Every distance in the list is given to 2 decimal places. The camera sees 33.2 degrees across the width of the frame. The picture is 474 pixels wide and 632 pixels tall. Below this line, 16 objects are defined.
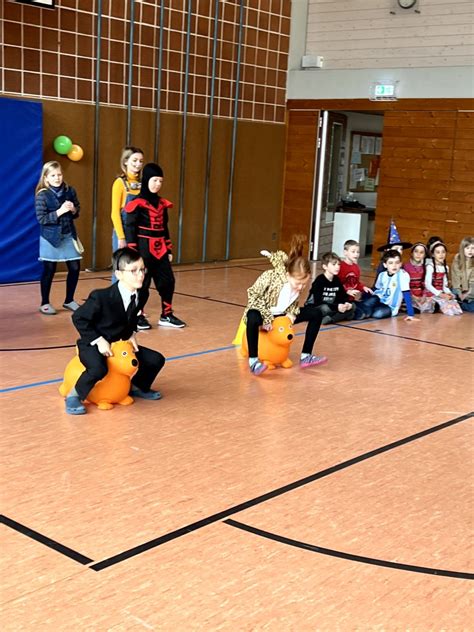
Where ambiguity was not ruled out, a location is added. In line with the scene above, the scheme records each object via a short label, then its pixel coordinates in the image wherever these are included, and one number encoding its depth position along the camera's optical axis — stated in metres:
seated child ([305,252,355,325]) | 6.62
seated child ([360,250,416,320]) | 7.09
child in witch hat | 7.51
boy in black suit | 3.98
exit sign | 10.21
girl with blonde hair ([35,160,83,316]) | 6.43
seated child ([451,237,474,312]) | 7.81
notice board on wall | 12.71
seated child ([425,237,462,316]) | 7.58
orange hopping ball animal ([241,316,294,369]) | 4.98
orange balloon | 8.65
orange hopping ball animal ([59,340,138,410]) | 4.05
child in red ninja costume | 5.89
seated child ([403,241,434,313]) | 7.59
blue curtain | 8.03
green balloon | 8.47
